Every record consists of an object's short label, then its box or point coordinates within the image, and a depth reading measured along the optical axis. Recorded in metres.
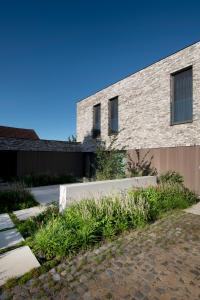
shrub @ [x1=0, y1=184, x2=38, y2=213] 6.01
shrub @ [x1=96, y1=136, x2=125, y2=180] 8.62
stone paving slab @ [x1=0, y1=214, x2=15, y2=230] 4.60
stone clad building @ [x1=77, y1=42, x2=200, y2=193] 7.80
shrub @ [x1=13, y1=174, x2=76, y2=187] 9.93
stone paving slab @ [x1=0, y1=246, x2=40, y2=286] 2.85
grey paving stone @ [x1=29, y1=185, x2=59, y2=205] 6.95
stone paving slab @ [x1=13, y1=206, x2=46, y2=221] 5.27
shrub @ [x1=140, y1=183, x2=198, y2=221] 5.38
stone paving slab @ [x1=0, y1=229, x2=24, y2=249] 3.74
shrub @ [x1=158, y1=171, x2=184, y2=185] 7.95
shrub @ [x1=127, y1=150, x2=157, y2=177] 9.38
